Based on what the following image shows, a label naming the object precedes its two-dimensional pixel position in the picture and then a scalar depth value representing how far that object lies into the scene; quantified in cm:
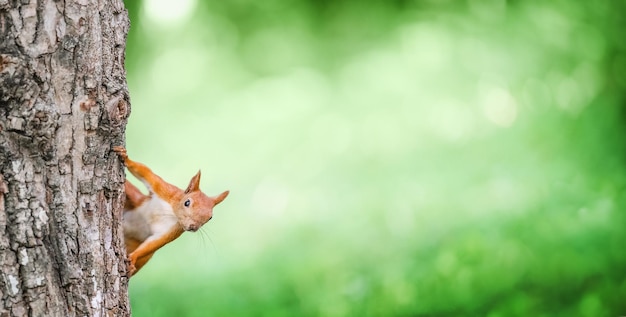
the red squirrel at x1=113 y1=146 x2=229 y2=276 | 769
